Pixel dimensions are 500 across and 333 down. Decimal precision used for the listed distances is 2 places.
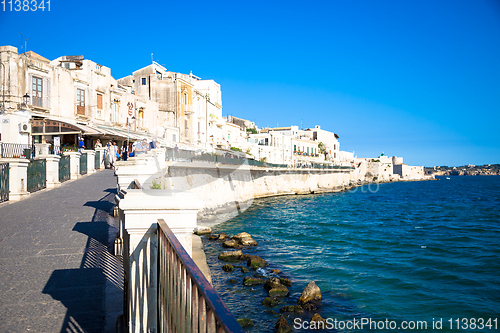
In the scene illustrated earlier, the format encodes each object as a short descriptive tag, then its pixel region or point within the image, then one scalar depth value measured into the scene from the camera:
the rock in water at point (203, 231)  18.76
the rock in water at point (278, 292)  10.41
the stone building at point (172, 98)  41.78
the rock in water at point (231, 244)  16.08
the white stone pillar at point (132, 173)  6.86
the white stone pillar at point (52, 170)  15.85
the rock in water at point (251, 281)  11.27
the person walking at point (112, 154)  23.39
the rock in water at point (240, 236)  17.52
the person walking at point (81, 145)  24.32
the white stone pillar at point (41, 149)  20.17
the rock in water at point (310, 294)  10.02
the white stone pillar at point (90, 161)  22.69
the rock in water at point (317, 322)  8.64
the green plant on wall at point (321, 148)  87.85
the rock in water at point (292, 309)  9.38
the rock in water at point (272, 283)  10.78
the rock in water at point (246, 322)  8.55
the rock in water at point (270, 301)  9.84
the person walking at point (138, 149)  17.17
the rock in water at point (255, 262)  13.16
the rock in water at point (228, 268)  12.65
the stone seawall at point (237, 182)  24.28
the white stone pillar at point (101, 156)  26.21
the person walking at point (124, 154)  23.68
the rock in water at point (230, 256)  14.08
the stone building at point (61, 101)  23.50
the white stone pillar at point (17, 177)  12.36
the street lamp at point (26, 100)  23.84
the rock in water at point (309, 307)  9.64
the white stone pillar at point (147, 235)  3.12
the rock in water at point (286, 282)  11.42
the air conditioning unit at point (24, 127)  23.41
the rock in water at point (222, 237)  17.58
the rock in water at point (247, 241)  17.06
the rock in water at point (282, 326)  8.27
